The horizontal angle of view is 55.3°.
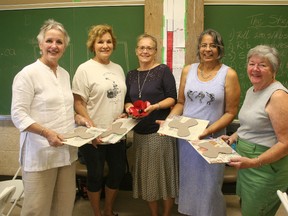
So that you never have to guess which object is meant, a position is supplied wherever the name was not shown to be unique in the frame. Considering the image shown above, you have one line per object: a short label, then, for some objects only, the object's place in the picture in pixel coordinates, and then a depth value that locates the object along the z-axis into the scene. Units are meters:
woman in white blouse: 1.66
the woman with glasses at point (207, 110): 1.94
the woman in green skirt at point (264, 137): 1.49
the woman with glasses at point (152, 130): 2.20
